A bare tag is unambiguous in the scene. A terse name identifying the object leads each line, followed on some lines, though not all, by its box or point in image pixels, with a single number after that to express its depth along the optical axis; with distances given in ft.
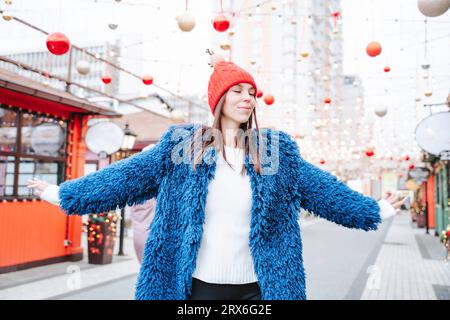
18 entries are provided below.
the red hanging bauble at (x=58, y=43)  15.08
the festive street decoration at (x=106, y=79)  22.76
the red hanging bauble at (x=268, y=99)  24.88
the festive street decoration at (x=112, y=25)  18.06
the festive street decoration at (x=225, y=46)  19.49
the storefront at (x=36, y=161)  24.32
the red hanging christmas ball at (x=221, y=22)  15.39
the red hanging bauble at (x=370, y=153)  38.43
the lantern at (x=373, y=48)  18.50
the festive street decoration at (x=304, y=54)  23.28
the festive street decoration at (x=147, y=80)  23.81
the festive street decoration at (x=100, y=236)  27.32
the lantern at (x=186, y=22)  15.57
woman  5.39
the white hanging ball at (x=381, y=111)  28.48
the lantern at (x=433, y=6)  12.50
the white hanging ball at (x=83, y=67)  21.04
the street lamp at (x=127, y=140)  30.45
